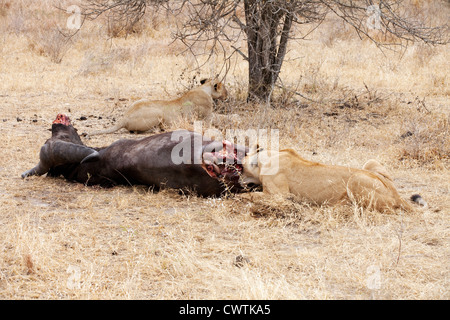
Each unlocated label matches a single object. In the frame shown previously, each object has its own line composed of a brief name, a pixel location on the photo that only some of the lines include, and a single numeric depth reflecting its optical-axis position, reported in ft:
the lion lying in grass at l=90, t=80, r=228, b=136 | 55.83
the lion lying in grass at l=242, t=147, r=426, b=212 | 30.42
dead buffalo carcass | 34.65
